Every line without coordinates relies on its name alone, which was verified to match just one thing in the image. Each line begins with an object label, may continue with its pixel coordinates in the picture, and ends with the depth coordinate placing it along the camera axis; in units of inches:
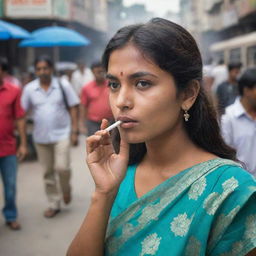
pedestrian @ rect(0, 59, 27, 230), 162.9
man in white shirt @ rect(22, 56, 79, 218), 183.6
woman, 50.7
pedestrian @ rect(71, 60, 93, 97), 433.7
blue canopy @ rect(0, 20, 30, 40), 223.9
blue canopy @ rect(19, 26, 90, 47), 335.3
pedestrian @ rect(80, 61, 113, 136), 215.8
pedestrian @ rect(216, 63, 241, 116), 253.3
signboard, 580.7
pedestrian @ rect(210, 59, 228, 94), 393.4
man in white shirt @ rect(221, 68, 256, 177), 123.2
